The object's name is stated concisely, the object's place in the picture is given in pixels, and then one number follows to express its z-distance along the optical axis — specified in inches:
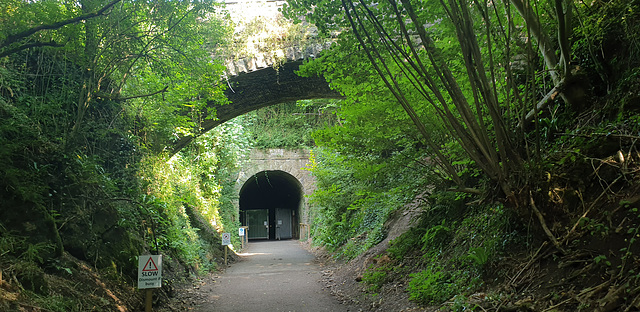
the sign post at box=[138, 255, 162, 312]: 211.0
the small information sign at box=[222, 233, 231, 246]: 493.6
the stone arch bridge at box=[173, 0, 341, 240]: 401.7
